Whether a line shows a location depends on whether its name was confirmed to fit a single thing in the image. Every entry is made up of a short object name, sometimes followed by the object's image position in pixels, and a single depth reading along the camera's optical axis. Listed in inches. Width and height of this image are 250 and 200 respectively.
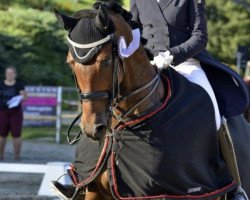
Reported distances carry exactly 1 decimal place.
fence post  1496.1
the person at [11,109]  1115.3
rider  405.4
